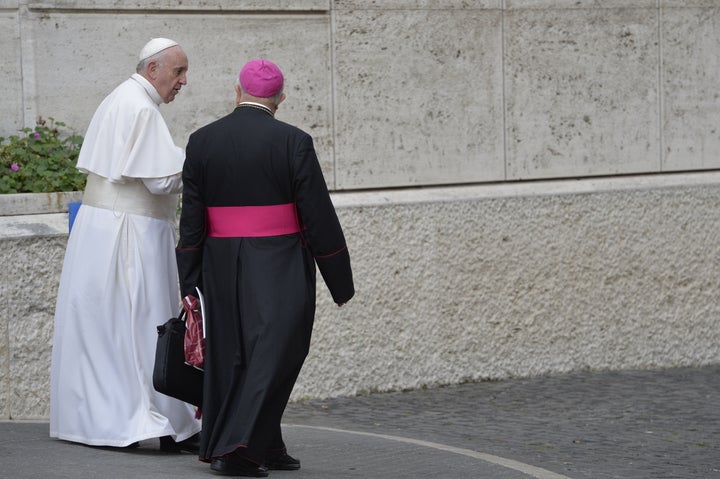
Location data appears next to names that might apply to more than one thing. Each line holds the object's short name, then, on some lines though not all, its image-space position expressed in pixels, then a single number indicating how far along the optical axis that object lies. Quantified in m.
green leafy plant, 14.75
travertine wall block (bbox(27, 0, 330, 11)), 15.47
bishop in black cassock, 10.66
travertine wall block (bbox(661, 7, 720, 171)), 18.77
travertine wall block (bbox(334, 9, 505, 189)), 16.92
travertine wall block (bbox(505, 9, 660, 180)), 17.87
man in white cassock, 11.73
